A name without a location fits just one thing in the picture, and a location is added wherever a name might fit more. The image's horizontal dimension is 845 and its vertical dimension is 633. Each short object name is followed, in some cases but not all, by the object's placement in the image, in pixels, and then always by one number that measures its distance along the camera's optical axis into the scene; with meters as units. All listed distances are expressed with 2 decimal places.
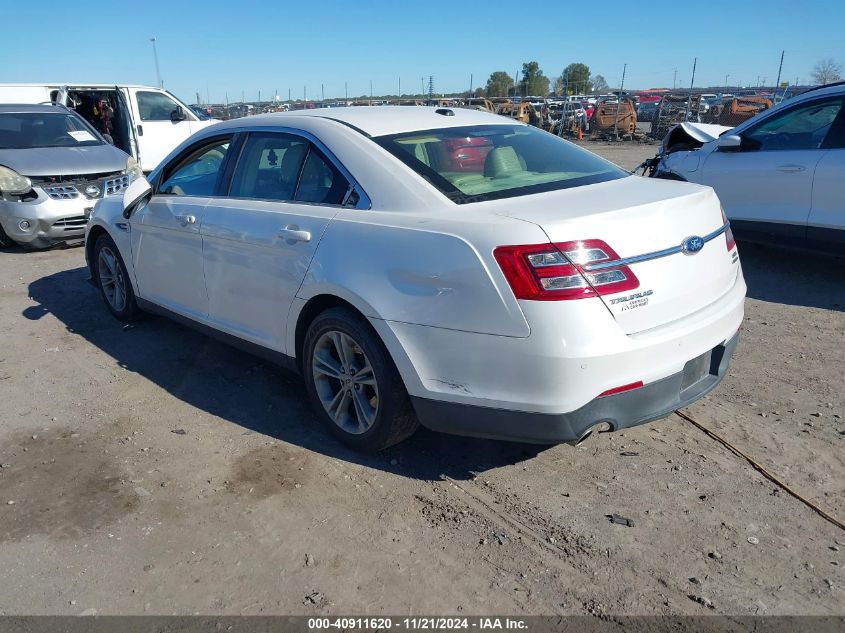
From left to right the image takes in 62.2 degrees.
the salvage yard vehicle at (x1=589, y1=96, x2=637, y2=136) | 26.31
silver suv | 8.29
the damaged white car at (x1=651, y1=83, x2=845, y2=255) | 6.00
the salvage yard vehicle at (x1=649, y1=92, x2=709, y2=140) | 25.80
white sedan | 2.74
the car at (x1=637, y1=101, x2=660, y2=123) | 33.65
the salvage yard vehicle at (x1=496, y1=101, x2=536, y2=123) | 26.57
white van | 11.92
